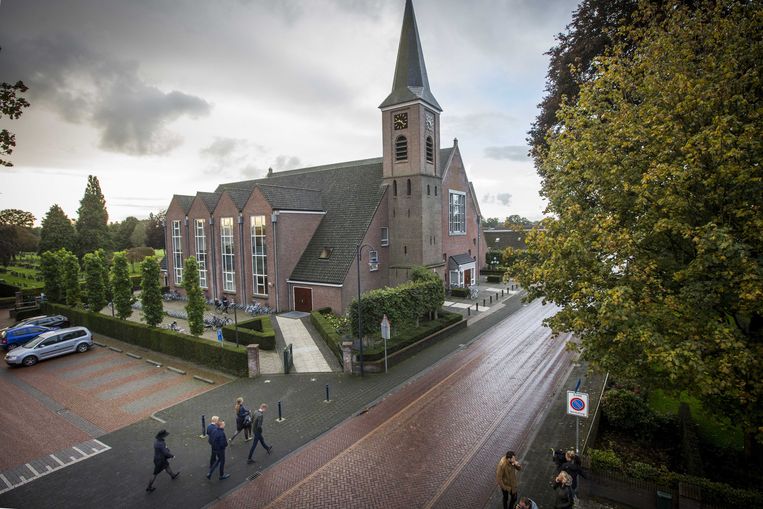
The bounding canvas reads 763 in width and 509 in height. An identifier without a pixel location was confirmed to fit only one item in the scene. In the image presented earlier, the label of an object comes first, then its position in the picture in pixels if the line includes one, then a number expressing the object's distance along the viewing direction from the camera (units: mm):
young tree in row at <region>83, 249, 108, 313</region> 27531
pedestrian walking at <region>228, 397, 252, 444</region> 12607
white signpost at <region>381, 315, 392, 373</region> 18516
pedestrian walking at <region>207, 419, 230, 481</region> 10586
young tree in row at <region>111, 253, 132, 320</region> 24752
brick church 30391
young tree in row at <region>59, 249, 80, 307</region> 29859
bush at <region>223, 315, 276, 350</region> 22109
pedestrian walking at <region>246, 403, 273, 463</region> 11641
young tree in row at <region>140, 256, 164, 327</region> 22500
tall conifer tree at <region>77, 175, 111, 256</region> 63531
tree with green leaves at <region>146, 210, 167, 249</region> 75000
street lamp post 18295
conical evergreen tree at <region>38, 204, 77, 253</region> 59812
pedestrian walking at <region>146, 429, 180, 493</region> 10328
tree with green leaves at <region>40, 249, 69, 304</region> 31406
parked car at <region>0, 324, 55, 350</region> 23812
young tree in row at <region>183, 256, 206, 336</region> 21141
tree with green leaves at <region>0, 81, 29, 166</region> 7637
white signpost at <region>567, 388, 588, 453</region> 10652
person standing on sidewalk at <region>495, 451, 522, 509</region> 9180
